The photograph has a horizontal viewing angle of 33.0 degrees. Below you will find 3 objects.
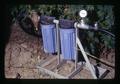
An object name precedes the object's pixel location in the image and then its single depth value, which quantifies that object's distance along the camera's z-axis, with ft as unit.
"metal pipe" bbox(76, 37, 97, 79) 7.37
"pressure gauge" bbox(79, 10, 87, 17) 7.29
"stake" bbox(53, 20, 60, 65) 7.34
